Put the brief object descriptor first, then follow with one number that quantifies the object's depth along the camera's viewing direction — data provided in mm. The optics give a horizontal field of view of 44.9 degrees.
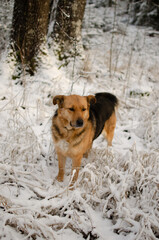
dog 2660
